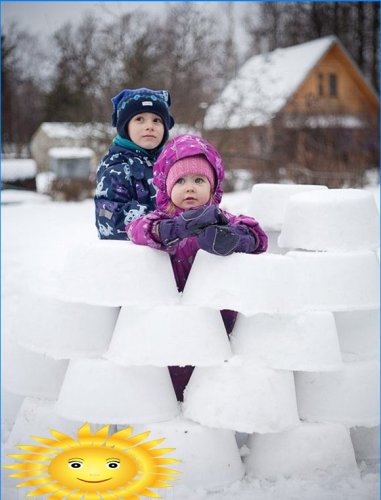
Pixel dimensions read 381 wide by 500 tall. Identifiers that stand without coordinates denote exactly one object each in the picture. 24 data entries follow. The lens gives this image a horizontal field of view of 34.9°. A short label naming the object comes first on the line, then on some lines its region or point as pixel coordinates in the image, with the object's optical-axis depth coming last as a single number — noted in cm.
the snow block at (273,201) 262
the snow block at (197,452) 190
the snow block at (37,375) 230
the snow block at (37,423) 216
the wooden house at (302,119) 971
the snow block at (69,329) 211
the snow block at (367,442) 223
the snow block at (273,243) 267
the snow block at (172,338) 192
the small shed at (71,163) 1718
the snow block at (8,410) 251
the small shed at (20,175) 1252
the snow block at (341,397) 206
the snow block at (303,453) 198
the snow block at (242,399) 190
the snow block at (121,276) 198
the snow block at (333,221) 217
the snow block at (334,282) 207
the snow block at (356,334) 224
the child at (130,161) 252
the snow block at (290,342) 195
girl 192
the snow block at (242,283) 191
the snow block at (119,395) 196
